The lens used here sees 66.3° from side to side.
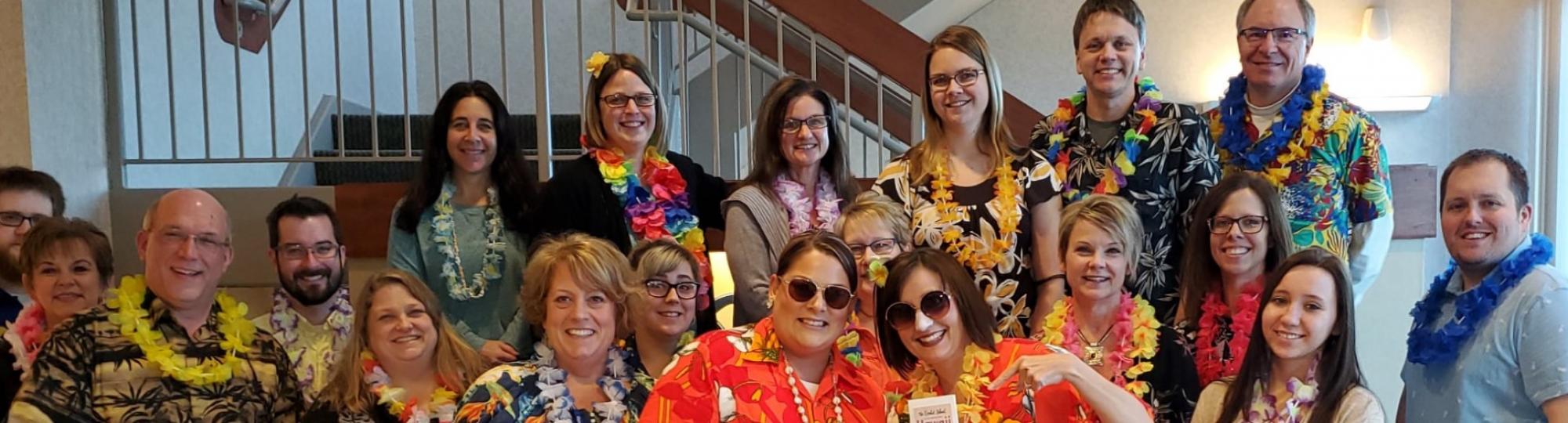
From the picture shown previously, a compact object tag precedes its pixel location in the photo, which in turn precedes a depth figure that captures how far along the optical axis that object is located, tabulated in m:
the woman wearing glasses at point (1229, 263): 2.61
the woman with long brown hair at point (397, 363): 2.55
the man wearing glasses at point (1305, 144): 2.81
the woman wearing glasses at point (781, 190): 2.83
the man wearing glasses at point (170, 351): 2.57
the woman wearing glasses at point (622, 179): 2.97
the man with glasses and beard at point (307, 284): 3.03
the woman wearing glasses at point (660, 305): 2.67
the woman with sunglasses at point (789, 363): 2.27
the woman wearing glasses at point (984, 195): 2.70
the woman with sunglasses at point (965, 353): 2.21
